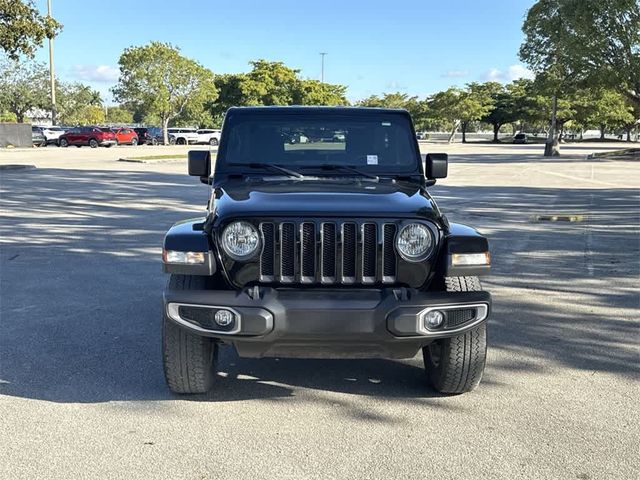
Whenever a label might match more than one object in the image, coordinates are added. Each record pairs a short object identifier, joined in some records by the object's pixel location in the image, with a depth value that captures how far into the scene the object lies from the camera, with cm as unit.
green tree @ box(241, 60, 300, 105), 6251
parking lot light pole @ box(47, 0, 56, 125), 4928
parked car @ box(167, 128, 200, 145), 5809
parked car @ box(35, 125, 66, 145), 5181
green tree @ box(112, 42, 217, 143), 4919
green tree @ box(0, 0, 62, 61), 2134
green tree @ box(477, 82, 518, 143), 8319
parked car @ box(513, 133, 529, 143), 7725
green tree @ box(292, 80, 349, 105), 6606
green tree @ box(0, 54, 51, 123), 6662
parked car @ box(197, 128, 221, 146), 5800
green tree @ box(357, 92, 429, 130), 8689
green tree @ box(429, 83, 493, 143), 7775
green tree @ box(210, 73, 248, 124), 6324
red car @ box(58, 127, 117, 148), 5062
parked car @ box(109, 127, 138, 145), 5206
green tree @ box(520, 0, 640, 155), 3209
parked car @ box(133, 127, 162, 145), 5587
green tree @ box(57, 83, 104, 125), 8044
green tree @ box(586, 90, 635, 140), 6662
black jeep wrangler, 357
